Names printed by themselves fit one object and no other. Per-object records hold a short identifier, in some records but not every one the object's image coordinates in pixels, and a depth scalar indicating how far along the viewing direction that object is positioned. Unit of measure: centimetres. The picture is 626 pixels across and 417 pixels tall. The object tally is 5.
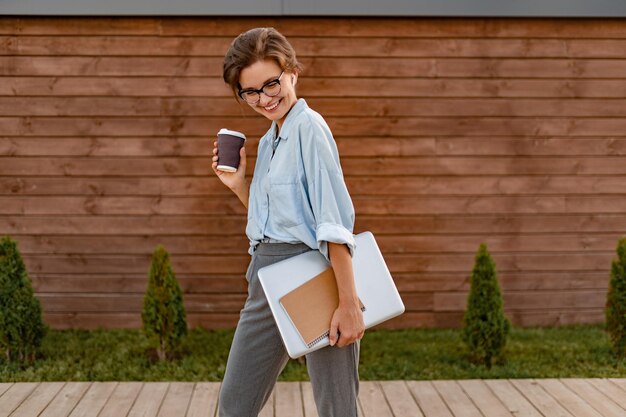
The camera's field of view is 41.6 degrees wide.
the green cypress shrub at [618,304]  503
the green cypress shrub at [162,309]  495
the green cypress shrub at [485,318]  484
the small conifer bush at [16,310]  486
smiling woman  220
